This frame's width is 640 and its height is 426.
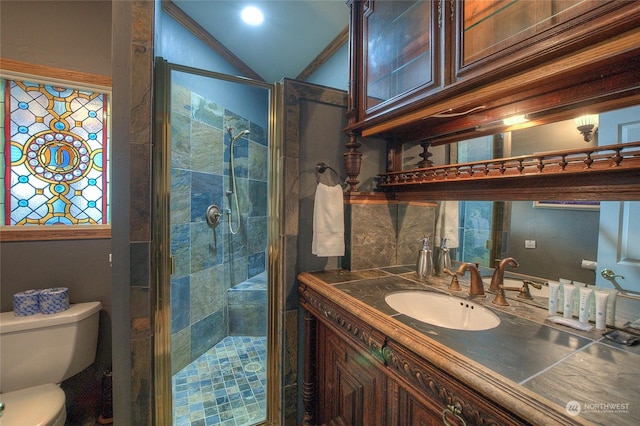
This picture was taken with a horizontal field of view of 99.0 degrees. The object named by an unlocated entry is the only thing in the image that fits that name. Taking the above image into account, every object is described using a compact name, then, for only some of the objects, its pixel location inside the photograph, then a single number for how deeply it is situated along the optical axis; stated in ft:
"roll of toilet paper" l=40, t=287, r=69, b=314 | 4.53
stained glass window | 4.80
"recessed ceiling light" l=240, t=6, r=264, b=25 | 5.51
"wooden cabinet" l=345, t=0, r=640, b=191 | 2.22
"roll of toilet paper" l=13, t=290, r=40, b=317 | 4.42
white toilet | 3.87
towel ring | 4.82
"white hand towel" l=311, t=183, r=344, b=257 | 4.46
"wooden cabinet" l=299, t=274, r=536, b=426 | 2.00
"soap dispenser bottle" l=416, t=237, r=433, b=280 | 4.27
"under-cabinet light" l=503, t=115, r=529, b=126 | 3.27
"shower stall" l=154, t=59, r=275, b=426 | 4.25
